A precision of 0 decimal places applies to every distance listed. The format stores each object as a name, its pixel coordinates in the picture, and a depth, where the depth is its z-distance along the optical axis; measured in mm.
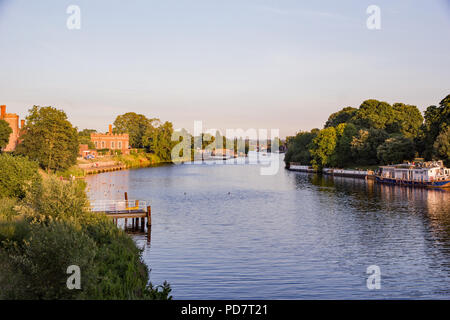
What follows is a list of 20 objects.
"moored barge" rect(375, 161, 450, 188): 80000
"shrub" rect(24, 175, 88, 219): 27156
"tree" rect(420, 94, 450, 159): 88000
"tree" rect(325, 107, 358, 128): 149912
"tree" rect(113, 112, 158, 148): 192125
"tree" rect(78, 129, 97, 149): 165375
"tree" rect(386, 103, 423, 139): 118000
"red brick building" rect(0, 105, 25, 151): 118412
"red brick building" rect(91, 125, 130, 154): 172750
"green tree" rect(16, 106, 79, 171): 85375
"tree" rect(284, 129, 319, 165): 142250
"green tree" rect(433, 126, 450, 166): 82875
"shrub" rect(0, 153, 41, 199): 40094
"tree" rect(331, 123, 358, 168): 120750
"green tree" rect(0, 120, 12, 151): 105875
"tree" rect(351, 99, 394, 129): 127688
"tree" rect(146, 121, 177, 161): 186500
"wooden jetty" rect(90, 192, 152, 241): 40875
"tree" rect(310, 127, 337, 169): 123000
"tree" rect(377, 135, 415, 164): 98312
